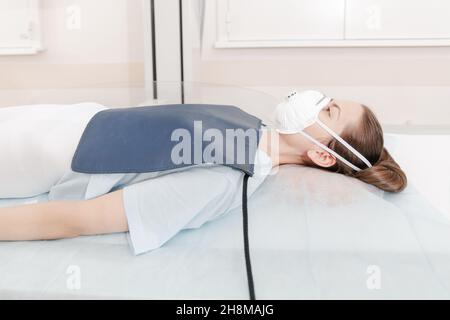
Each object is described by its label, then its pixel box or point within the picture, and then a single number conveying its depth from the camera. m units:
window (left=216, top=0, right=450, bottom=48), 1.55
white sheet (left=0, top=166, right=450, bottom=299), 0.79
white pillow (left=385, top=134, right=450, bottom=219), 1.41
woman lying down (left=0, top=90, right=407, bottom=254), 0.91
